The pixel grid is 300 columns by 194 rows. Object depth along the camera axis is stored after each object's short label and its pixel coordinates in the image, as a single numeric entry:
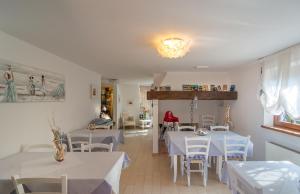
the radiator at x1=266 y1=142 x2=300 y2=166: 3.13
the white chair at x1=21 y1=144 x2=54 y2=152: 2.83
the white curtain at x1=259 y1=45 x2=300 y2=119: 3.22
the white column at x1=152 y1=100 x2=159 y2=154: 5.92
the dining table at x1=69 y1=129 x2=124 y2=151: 4.11
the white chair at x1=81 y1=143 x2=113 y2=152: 2.89
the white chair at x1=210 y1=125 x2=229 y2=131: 4.91
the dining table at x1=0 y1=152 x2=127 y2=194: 1.89
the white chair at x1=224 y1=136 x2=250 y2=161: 3.61
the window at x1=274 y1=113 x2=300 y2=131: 3.63
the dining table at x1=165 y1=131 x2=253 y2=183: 3.77
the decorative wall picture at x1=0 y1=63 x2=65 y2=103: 2.60
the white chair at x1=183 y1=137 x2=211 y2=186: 3.60
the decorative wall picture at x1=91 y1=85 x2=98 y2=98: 6.46
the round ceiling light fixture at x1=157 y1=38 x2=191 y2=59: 2.71
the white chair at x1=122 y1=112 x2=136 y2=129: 11.04
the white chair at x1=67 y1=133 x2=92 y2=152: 3.95
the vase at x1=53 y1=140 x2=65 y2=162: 2.39
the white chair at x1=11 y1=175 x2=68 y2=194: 1.65
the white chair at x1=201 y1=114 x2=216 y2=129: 6.79
